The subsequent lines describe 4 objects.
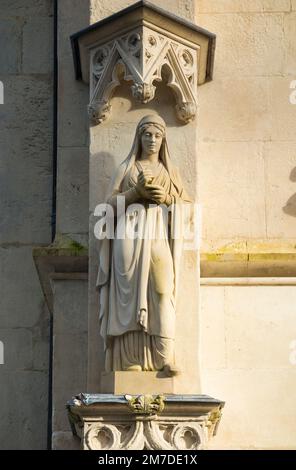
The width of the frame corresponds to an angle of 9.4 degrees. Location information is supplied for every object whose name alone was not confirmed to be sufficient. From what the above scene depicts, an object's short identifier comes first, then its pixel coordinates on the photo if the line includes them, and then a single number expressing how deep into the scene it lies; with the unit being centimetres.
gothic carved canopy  1314
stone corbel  1203
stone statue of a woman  1227
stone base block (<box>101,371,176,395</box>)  1218
